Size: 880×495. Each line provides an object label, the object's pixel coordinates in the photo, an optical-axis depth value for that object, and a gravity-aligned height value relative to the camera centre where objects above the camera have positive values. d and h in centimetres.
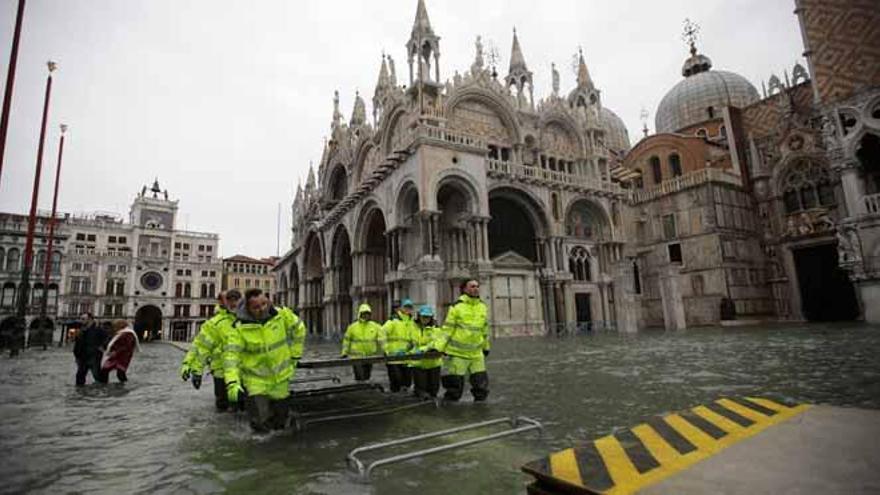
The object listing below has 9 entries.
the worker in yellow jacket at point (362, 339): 883 -28
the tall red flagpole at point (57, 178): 2702 +977
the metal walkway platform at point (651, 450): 252 -93
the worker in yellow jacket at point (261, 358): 526 -34
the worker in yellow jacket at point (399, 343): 823 -36
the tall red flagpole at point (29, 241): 1876 +391
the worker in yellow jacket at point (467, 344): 672 -37
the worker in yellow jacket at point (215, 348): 719 -28
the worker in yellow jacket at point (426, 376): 735 -89
